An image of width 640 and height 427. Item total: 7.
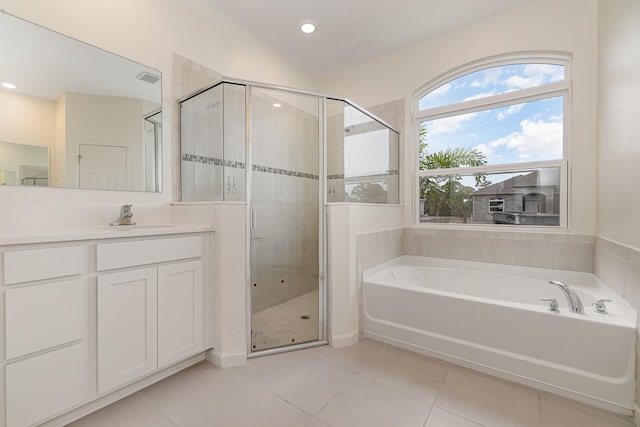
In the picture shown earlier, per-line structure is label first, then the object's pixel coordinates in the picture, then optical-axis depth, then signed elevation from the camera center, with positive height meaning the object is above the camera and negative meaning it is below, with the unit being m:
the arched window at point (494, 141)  2.41 +0.69
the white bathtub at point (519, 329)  1.45 -0.77
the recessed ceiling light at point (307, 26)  2.62 +1.82
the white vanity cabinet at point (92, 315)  1.15 -0.55
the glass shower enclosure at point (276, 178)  2.03 +0.26
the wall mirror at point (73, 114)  1.50 +0.60
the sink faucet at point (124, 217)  1.82 -0.05
